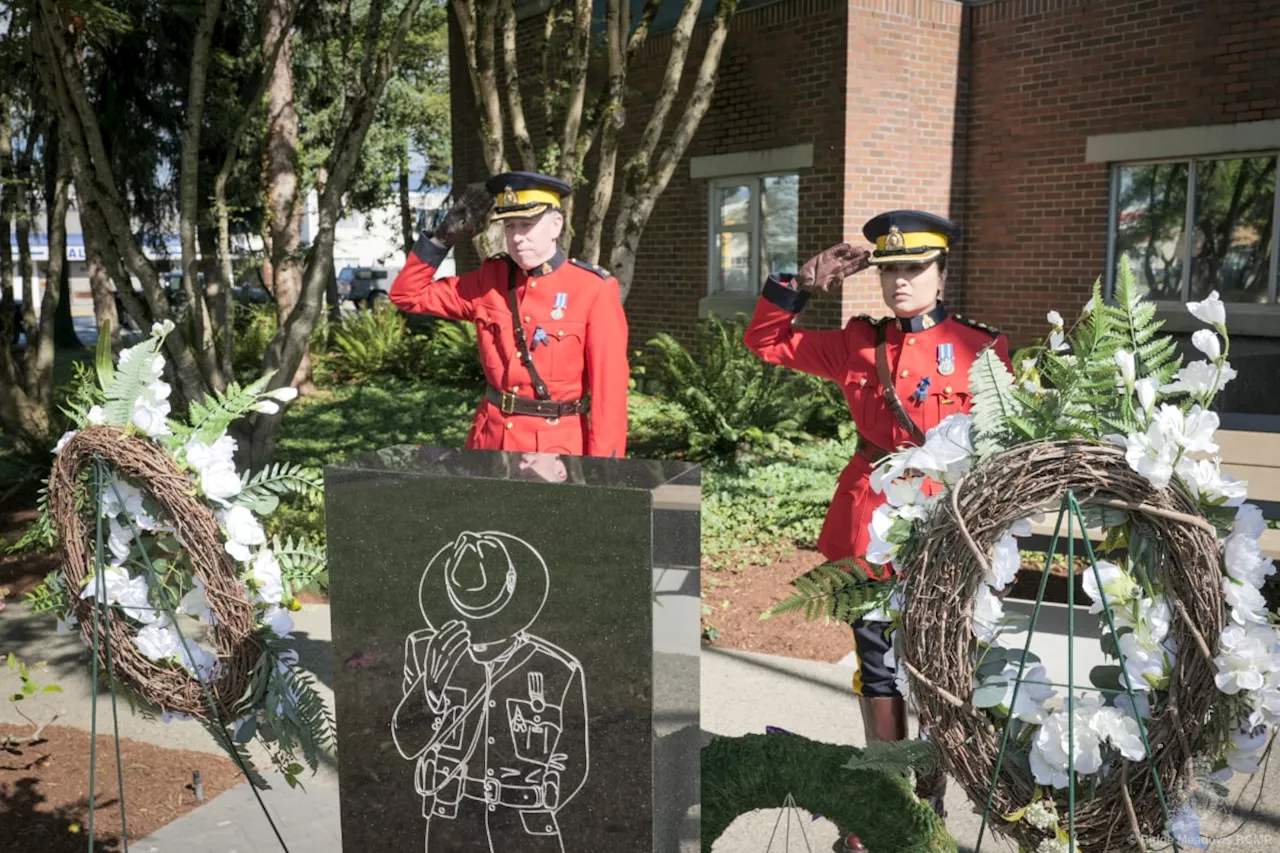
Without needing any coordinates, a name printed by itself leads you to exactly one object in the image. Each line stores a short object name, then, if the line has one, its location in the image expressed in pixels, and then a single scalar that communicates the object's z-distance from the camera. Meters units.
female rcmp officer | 3.25
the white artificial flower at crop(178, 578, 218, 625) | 2.75
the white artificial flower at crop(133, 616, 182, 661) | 2.80
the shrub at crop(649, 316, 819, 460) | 8.69
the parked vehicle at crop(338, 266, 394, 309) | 36.16
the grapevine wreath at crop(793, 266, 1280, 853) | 1.99
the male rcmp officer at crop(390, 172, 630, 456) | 3.90
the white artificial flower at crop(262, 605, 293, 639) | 2.78
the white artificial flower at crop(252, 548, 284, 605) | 2.72
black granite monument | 2.27
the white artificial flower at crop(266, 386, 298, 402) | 2.79
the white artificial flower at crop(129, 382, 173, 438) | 2.71
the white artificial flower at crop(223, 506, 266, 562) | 2.67
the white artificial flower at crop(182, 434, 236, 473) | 2.71
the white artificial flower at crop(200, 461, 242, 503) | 2.67
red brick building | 9.16
